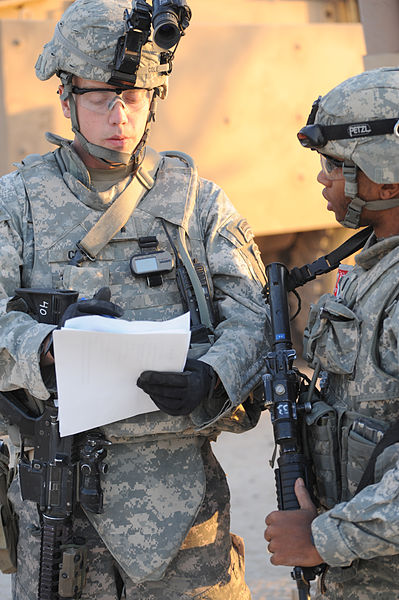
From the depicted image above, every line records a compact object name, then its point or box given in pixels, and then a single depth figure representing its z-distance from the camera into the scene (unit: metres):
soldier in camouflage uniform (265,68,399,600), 5.55
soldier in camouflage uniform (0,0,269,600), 5.85
